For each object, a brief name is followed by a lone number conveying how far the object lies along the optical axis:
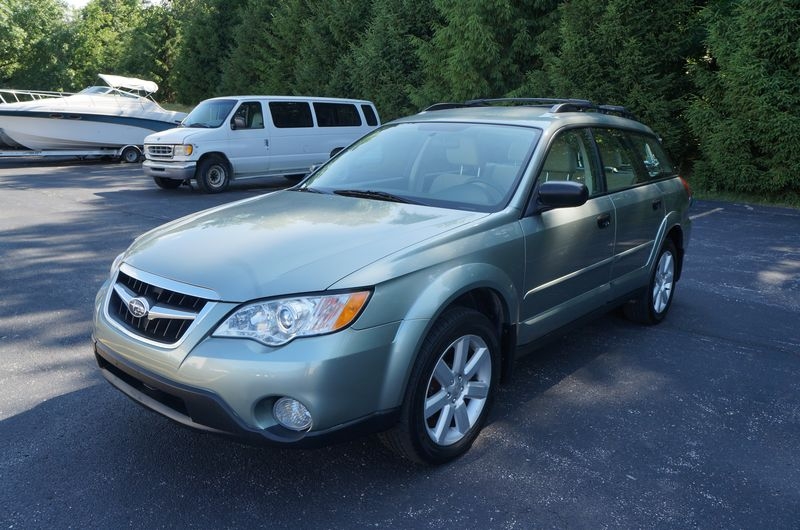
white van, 13.27
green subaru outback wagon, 2.80
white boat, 17.47
